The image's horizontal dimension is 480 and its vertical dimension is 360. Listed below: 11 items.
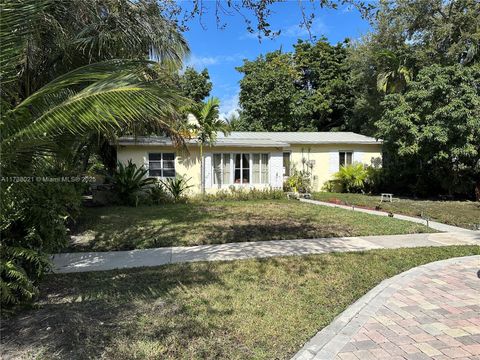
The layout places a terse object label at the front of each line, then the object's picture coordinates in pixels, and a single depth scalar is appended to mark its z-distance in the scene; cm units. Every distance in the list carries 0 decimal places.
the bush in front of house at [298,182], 2045
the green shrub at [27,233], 433
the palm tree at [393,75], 2259
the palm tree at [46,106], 321
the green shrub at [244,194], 1766
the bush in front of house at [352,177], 2056
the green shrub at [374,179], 2069
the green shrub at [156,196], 1623
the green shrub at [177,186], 1697
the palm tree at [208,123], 1681
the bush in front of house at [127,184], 1577
